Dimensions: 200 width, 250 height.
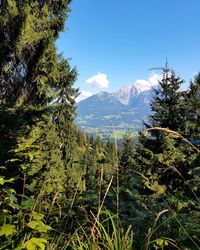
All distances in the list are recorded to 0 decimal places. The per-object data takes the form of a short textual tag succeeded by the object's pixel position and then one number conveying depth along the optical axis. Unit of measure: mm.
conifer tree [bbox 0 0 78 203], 8542
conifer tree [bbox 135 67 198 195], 10085
